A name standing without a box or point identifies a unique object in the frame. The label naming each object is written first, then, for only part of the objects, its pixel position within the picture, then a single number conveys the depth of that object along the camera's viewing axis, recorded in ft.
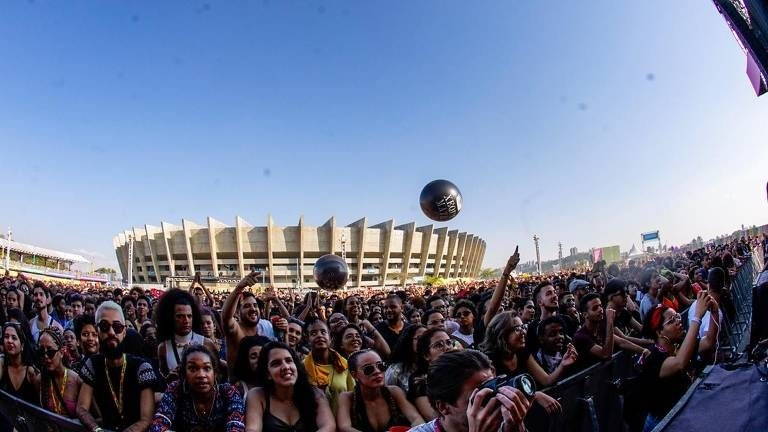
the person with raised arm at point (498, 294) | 16.89
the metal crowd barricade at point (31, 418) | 9.81
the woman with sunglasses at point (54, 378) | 11.95
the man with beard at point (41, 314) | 22.99
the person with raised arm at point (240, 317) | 15.18
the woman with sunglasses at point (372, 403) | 9.97
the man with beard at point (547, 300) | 19.13
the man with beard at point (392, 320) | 20.06
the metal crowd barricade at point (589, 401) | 10.15
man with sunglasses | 10.85
